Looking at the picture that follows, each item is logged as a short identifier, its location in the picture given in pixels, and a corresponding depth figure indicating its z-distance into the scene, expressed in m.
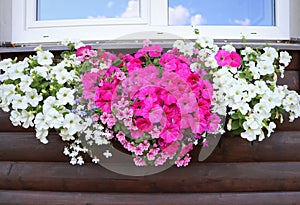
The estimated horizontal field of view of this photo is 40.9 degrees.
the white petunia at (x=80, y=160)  1.61
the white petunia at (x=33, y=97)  1.61
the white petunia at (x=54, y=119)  1.56
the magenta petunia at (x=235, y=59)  1.66
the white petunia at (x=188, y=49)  1.68
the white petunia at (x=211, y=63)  1.64
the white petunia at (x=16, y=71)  1.68
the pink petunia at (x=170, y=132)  1.49
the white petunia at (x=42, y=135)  1.61
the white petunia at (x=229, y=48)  1.70
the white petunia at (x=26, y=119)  1.63
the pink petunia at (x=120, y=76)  1.57
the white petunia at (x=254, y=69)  1.65
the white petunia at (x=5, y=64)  1.74
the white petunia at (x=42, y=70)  1.65
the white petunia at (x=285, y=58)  1.72
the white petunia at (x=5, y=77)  1.71
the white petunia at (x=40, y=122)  1.58
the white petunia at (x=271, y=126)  1.60
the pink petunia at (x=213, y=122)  1.55
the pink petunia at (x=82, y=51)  1.70
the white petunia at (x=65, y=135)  1.58
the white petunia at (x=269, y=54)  1.69
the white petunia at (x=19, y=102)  1.61
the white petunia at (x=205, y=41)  1.70
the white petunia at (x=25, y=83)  1.63
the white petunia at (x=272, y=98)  1.59
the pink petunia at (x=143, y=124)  1.49
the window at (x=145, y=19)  2.02
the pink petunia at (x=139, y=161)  1.55
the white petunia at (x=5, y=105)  1.68
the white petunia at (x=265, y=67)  1.66
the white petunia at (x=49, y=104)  1.58
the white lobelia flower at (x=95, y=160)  1.60
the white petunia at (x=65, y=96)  1.59
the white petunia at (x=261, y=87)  1.60
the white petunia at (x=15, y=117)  1.64
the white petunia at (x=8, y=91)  1.66
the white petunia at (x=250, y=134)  1.57
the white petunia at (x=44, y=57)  1.70
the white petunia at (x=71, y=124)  1.55
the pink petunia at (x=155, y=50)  1.66
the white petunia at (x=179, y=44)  1.69
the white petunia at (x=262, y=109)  1.58
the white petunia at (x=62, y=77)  1.63
